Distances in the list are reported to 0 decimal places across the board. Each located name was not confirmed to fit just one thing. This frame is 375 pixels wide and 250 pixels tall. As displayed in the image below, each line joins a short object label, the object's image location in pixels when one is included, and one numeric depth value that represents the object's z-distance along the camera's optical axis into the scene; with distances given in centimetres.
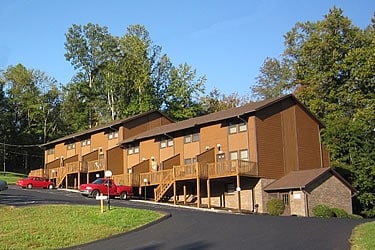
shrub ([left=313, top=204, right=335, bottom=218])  3192
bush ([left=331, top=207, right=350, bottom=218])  3272
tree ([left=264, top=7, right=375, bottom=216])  4125
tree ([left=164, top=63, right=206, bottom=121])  6481
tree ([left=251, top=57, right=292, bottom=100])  5943
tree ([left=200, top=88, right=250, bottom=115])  6638
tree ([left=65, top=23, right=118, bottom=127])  6931
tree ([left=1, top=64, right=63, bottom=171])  7175
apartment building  3541
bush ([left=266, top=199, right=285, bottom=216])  3356
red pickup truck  3606
